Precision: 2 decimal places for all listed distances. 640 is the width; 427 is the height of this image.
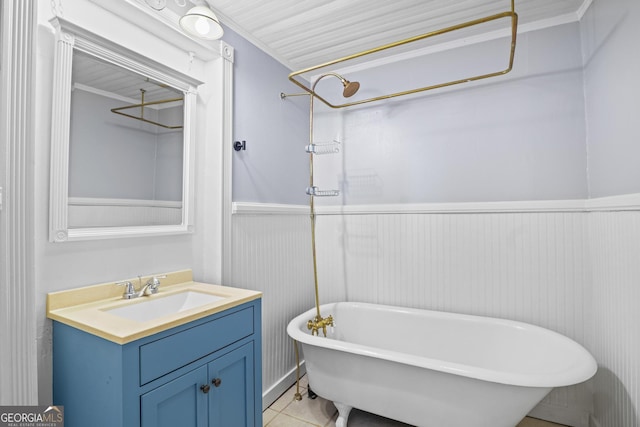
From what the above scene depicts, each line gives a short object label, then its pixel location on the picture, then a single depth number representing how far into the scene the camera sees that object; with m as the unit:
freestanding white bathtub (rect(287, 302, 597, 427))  1.41
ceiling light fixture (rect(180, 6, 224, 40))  1.51
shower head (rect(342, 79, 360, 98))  1.91
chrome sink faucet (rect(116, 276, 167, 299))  1.42
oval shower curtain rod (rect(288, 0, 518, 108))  1.41
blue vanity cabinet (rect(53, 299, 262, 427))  1.00
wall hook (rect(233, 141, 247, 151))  1.99
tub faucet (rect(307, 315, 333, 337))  2.06
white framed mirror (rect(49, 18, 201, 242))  1.27
